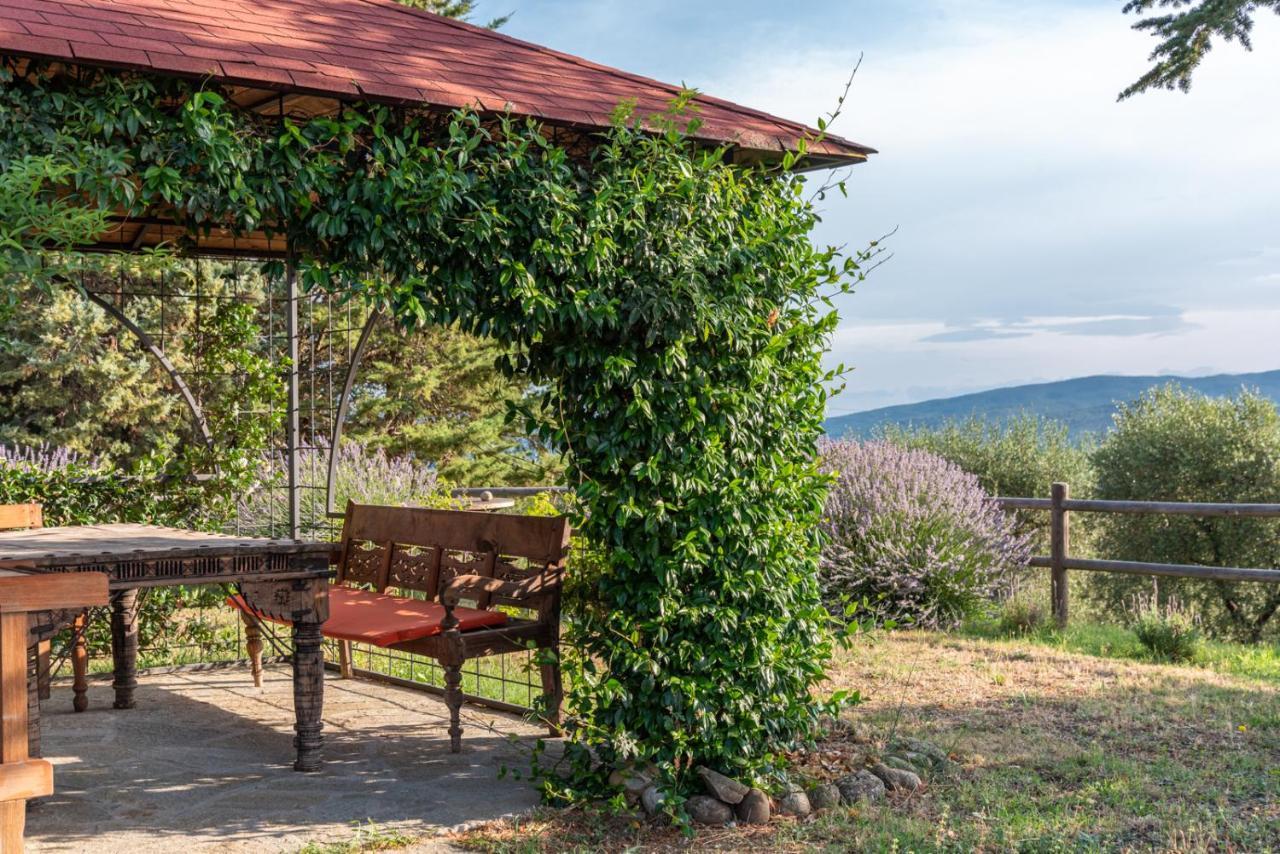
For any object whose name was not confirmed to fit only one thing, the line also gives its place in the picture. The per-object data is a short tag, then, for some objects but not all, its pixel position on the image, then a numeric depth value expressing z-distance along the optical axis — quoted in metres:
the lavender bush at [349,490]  9.02
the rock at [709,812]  5.21
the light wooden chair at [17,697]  3.43
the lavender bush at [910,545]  10.03
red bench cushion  5.89
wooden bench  5.88
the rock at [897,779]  5.67
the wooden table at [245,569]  5.23
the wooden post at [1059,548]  10.49
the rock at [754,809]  5.23
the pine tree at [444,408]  21.78
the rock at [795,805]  5.37
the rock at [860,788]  5.48
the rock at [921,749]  6.01
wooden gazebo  4.31
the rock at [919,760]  5.92
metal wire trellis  7.43
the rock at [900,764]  5.85
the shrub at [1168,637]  8.95
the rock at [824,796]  5.43
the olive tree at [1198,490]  14.55
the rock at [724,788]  5.26
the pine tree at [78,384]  19.20
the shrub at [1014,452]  17.22
